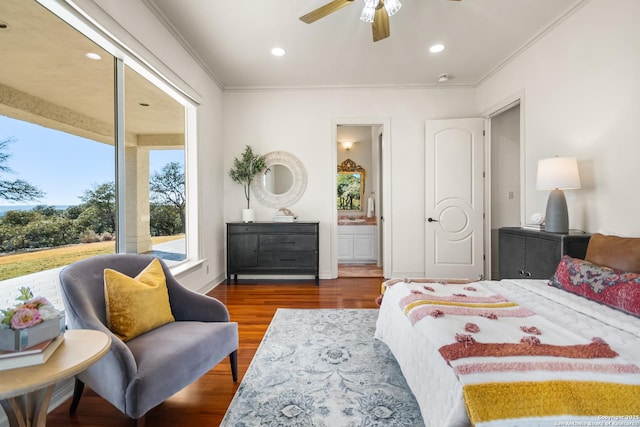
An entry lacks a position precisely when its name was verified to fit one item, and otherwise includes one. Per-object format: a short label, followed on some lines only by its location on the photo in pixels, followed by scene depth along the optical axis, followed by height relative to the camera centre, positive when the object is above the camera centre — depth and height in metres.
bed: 0.90 -0.54
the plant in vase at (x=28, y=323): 0.99 -0.39
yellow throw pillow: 1.51 -0.49
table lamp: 2.36 +0.21
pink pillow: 1.50 -0.43
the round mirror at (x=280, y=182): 4.32 +0.45
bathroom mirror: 6.24 +0.56
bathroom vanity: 5.52 -0.61
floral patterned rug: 1.51 -1.06
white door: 4.12 +0.18
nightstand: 2.24 -0.35
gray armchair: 1.25 -0.68
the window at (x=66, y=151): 1.54 +0.42
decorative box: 0.99 -0.43
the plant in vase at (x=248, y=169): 4.15 +0.62
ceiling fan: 2.06 +1.48
